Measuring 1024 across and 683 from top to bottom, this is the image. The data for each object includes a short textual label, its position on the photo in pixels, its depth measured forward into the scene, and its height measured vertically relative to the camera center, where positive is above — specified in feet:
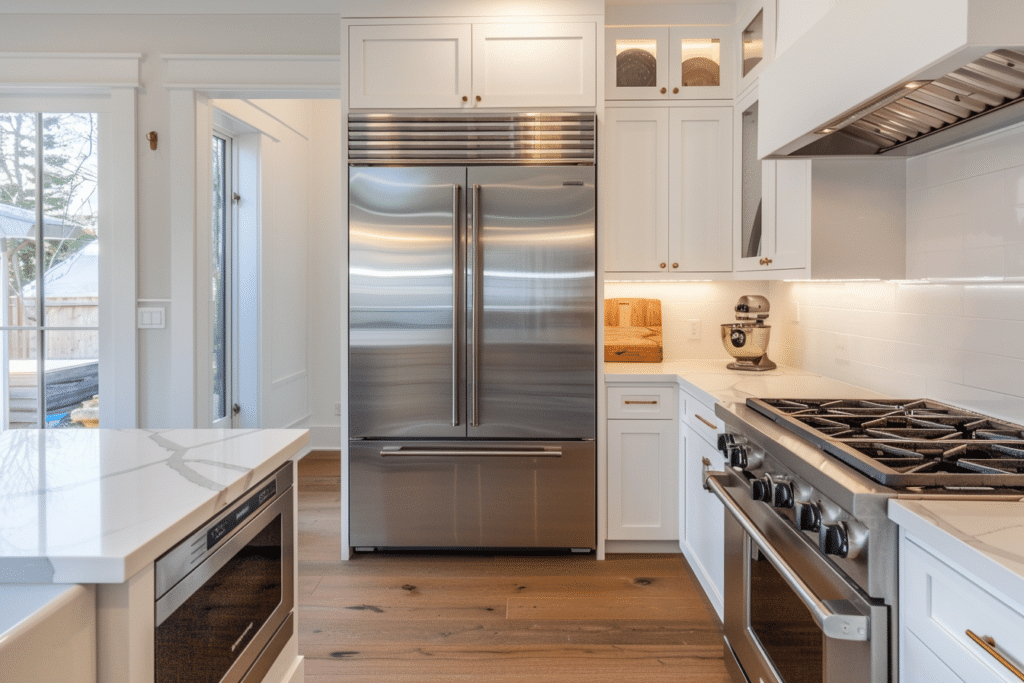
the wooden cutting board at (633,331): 11.56 -0.04
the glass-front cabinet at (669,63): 10.91 +4.14
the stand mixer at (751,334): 10.14 -0.08
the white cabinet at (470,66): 10.21 +3.81
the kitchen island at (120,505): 3.25 -1.00
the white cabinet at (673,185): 10.94 +2.24
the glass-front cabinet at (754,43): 9.20 +4.01
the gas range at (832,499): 4.09 -1.20
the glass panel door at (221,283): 14.79 +0.95
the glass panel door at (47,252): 11.26 +1.20
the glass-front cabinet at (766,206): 8.19 +1.61
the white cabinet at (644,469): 10.46 -2.10
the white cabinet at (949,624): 3.02 -1.41
